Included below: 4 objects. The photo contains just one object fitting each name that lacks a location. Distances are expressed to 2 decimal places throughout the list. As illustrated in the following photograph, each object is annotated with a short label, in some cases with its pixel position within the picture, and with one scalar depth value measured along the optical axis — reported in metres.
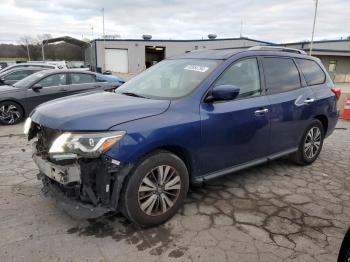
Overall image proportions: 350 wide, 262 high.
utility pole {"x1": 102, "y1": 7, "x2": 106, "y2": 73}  36.30
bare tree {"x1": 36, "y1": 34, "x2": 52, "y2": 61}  72.47
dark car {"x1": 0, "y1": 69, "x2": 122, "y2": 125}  8.27
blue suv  2.88
